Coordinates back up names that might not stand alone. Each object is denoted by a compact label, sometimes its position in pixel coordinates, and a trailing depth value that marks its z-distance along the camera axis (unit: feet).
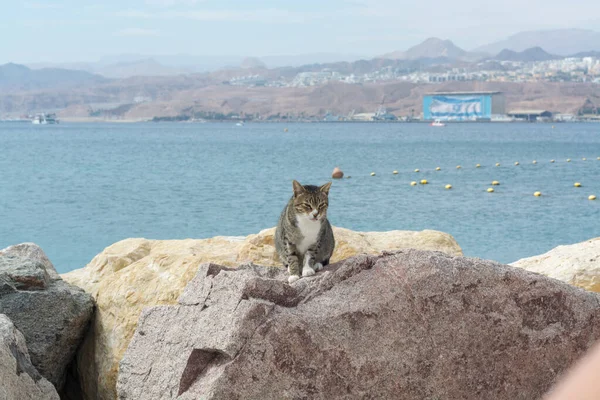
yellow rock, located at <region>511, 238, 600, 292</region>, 28.45
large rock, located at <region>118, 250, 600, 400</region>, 16.88
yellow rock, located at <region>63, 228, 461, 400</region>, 24.25
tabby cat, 20.62
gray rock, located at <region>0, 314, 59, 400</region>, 18.17
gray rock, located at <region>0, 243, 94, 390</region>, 23.45
